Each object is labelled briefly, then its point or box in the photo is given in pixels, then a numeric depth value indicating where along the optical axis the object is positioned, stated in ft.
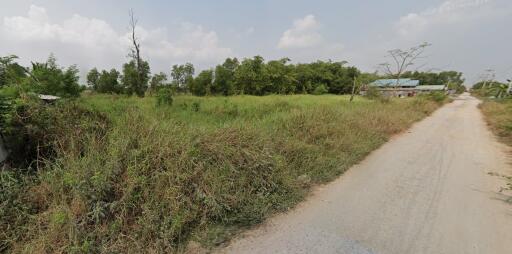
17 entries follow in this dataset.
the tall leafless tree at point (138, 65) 73.60
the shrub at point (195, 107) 33.73
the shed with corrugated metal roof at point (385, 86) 68.94
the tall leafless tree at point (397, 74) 65.96
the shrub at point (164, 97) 37.04
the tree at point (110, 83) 94.58
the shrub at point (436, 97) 69.93
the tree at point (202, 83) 106.82
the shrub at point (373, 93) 63.77
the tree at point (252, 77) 101.19
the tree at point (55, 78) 21.41
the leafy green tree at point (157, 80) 95.81
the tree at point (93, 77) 105.22
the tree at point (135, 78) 84.12
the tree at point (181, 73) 128.11
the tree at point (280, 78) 107.14
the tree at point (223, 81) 105.40
